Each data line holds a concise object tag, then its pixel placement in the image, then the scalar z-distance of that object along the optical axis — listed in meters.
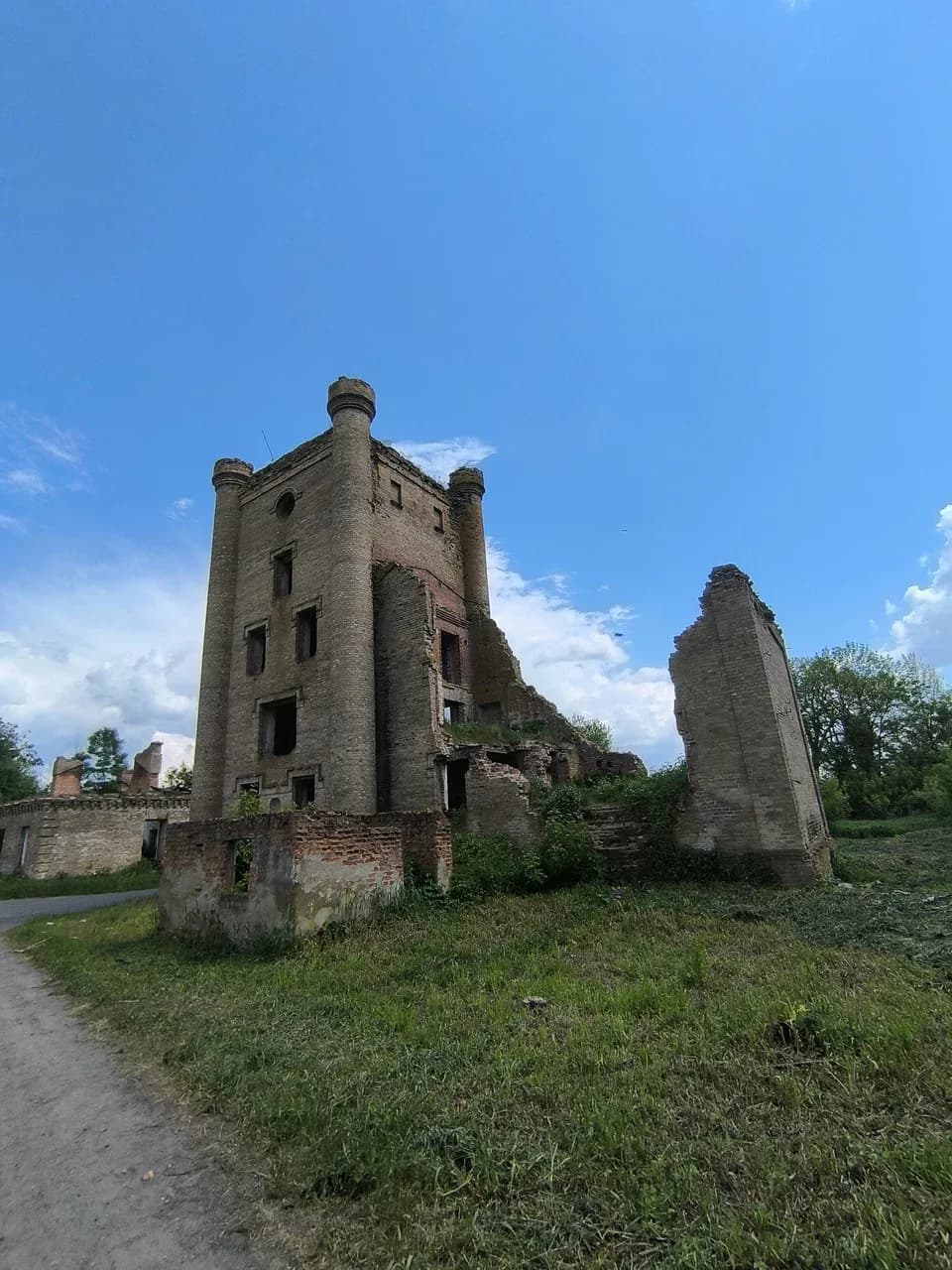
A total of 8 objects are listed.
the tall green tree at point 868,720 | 37.62
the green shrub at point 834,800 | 30.91
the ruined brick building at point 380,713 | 9.65
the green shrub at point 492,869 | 11.49
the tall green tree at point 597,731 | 46.16
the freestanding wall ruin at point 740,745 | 11.41
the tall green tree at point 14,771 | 32.97
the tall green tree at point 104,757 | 45.53
